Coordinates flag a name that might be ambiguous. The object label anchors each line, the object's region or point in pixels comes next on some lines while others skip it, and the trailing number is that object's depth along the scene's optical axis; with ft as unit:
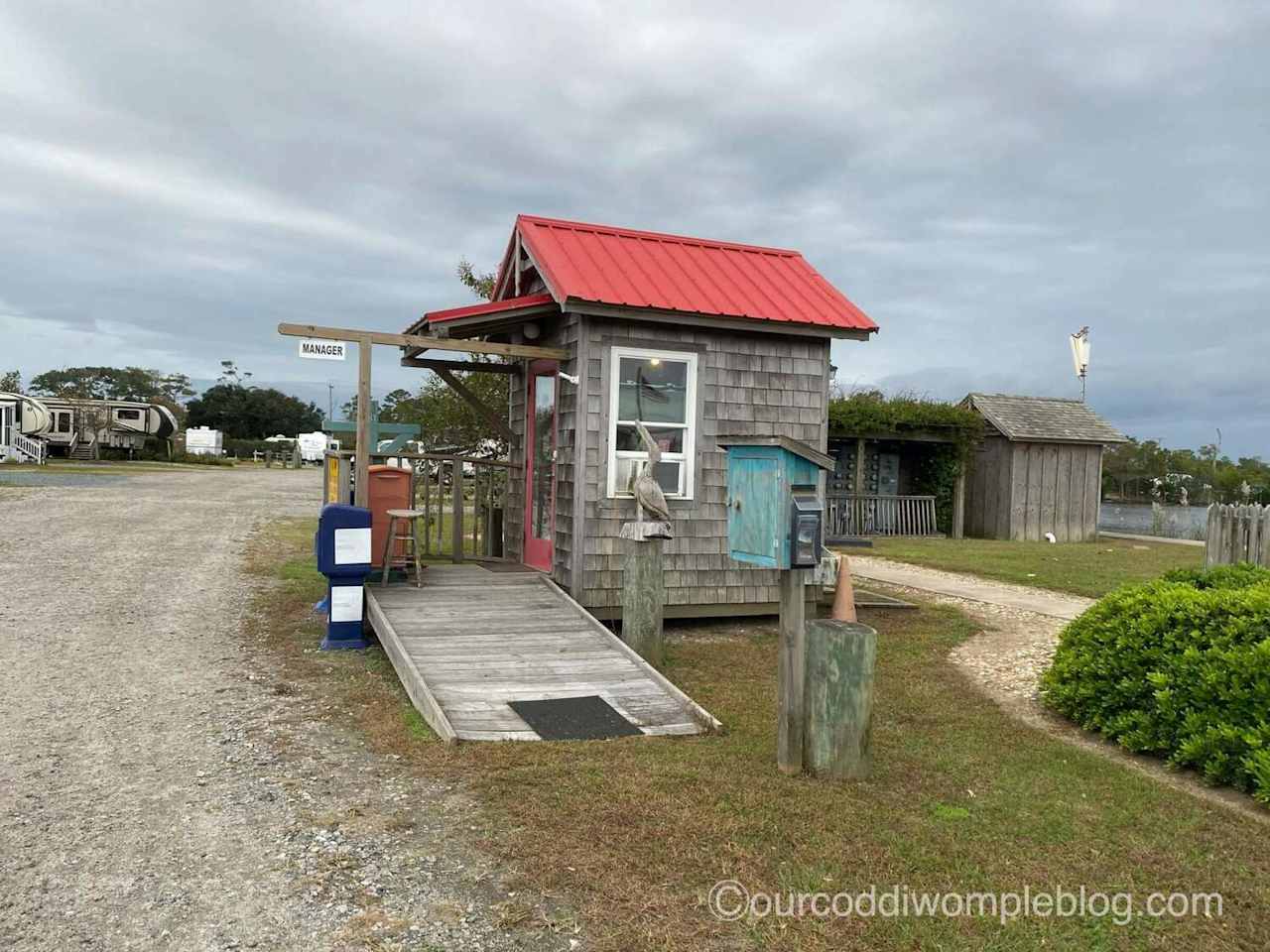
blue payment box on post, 15.72
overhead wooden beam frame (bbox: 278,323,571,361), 25.86
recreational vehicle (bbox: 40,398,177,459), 142.92
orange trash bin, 29.50
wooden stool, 28.04
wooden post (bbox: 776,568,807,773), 16.01
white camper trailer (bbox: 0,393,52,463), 122.72
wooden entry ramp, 18.86
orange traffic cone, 28.43
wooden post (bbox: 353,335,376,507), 26.09
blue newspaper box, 25.35
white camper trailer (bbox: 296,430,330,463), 201.31
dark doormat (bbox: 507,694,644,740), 18.07
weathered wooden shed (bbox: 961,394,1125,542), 67.00
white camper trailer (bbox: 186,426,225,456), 191.93
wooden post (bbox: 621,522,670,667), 24.17
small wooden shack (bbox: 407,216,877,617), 27.99
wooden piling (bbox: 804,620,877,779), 15.47
